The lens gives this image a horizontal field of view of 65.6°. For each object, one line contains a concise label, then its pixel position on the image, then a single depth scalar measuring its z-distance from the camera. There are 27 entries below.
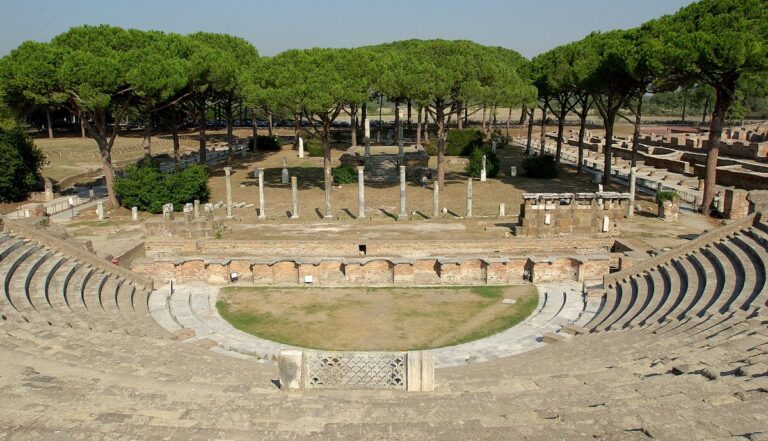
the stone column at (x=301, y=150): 49.72
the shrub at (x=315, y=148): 49.76
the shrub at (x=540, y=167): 39.78
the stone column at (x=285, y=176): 37.94
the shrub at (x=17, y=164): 32.03
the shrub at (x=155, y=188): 29.69
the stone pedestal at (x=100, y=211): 28.14
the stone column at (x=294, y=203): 27.19
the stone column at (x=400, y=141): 41.25
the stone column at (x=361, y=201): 27.00
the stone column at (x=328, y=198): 27.69
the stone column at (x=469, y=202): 27.03
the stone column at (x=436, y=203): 27.02
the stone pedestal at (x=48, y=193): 33.50
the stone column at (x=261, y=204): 27.70
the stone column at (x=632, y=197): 27.00
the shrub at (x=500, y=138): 58.16
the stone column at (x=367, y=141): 42.69
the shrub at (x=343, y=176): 37.91
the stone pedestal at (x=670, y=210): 26.39
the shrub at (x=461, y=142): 49.75
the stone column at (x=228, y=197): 27.61
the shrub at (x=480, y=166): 39.78
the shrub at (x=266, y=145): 54.66
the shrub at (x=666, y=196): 26.45
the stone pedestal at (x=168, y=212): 23.20
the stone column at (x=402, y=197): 26.97
